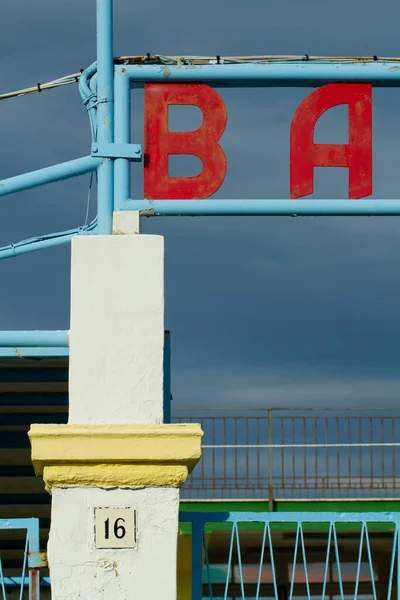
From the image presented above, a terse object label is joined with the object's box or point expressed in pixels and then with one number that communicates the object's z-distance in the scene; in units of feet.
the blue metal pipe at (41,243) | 31.48
